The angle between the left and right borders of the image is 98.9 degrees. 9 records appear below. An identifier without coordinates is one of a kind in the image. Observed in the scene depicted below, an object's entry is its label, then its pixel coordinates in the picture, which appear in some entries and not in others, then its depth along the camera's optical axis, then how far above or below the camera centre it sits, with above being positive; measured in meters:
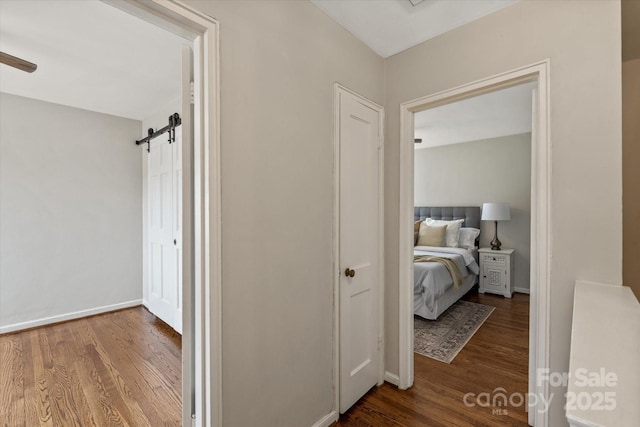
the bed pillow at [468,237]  4.59 -0.48
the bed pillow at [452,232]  4.61 -0.39
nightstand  4.25 -0.99
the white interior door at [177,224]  2.92 -0.16
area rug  2.61 -1.35
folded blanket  3.54 -0.75
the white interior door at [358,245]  1.81 -0.25
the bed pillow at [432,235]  4.64 -0.45
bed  3.21 -0.80
